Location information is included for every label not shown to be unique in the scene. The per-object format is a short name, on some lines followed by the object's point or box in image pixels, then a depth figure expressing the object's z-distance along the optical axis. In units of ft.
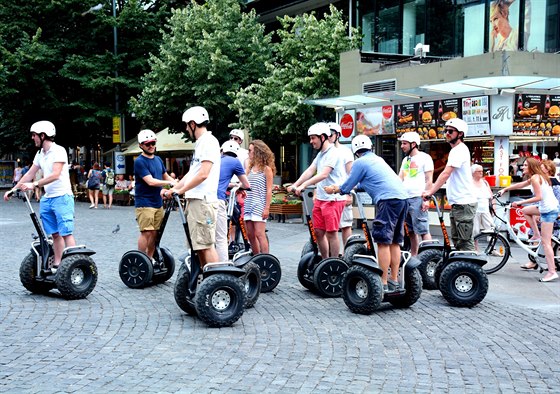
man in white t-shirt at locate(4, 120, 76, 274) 26.63
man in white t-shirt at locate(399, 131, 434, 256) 31.37
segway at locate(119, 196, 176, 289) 28.55
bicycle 34.17
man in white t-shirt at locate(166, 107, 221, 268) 22.31
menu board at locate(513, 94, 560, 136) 48.73
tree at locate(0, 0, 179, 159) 102.37
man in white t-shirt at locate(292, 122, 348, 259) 28.04
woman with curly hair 28.76
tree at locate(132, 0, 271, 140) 83.41
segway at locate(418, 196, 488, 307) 25.49
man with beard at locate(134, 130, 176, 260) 28.32
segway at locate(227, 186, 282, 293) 27.94
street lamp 104.83
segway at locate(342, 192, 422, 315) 23.89
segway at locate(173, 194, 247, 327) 21.72
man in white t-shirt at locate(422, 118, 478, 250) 27.89
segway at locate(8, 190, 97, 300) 25.81
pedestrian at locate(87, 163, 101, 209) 84.79
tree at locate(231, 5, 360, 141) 72.43
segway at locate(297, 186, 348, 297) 27.14
